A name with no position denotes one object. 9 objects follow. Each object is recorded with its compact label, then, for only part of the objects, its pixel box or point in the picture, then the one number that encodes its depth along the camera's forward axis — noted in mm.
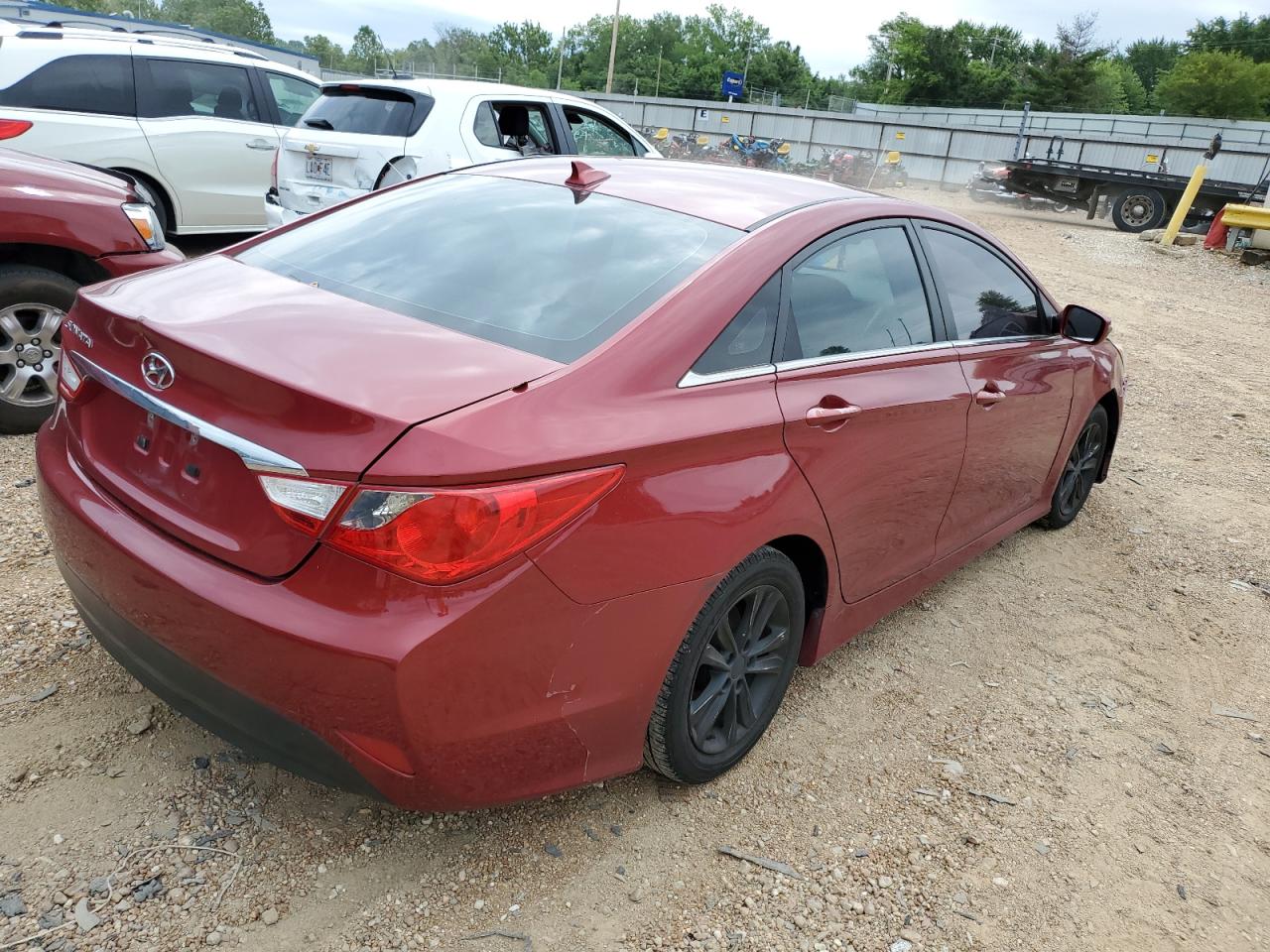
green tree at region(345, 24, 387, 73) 117269
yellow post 16922
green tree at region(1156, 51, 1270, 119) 55000
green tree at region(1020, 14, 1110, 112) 62500
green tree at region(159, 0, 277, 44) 106062
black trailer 19766
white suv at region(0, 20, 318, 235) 6891
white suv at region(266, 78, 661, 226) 7180
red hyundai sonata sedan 1816
